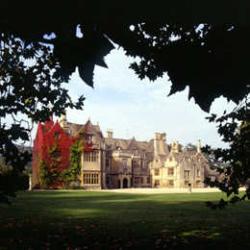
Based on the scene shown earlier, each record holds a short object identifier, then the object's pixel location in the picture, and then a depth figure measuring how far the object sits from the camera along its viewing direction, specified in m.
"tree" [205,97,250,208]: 8.29
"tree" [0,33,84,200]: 10.67
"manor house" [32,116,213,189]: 64.94
